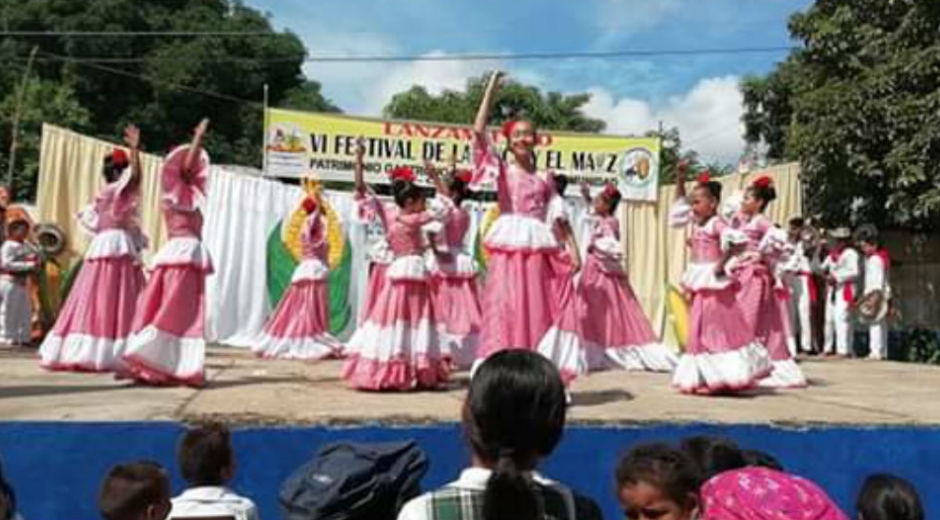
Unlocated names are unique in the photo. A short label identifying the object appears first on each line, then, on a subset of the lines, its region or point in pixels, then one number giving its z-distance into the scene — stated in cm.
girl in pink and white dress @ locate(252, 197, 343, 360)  1033
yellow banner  1274
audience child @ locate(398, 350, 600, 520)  188
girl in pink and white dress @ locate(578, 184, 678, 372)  921
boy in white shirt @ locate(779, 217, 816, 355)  1224
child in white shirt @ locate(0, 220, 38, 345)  1088
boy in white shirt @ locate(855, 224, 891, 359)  1224
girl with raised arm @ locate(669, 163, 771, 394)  673
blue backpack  269
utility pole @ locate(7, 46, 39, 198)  1600
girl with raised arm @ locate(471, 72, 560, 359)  602
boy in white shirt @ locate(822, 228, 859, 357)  1245
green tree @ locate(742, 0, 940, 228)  1196
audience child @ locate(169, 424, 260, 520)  306
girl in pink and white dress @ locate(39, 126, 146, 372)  750
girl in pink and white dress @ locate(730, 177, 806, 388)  750
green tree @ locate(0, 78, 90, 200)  2217
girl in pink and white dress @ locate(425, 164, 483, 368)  922
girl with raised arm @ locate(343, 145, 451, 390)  662
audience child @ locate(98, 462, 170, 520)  267
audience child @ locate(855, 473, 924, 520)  286
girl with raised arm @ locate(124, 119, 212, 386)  642
